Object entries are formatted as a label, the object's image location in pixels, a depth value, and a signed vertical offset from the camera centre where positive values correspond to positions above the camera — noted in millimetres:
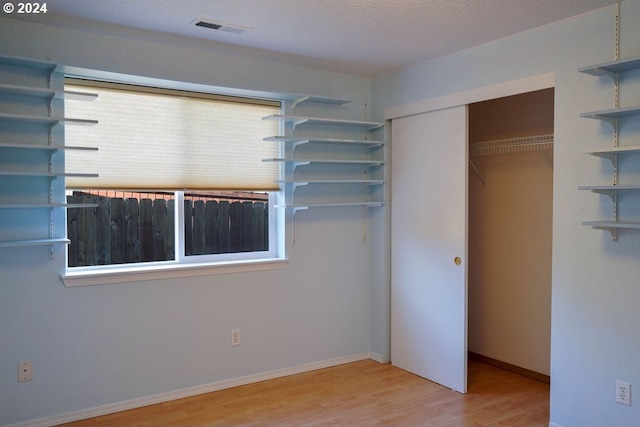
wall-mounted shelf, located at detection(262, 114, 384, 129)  3924 +684
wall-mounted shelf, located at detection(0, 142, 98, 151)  2895 +350
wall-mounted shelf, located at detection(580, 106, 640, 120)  2601 +486
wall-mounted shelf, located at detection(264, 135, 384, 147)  3921 +525
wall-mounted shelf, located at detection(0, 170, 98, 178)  2926 +197
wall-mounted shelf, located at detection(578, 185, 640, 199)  2598 +100
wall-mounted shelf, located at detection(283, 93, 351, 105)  4057 +859
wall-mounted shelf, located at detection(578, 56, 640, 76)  2608 +724
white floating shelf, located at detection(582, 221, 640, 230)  2600 -82
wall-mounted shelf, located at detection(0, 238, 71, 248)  2979 -198
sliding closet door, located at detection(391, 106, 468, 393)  3826 -290
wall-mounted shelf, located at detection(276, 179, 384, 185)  4039 +213
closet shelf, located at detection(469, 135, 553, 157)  4031 +506
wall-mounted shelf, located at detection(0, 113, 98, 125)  2918 +510
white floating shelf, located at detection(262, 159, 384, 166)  3966 +363
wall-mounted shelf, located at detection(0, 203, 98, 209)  2958 +17
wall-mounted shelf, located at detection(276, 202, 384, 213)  4070 +25
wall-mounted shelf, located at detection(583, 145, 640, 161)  2598 +293
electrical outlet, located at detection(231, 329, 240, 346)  3939 -962
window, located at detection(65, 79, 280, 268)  3451 +208
